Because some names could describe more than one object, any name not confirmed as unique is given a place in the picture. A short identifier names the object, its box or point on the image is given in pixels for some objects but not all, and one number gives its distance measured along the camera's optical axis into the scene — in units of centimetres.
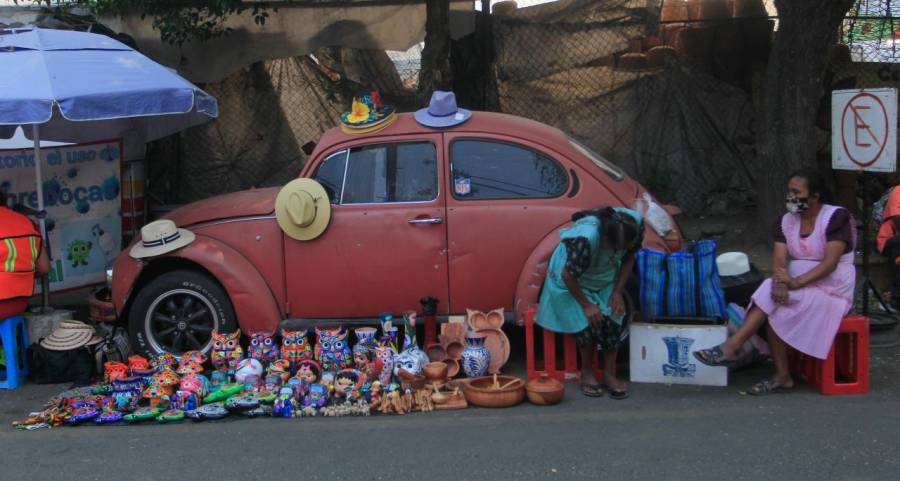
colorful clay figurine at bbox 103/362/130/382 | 638
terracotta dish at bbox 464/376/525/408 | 594
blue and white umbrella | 608
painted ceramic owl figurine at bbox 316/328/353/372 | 649
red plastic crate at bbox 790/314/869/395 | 598
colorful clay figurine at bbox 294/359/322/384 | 634
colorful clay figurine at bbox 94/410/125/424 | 586
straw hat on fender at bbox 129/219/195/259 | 671
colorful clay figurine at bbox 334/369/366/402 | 614
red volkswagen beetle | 656
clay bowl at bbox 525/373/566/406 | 594
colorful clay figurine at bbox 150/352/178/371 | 639
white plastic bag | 662
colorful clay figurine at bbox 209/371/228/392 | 633
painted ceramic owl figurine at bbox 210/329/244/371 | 645
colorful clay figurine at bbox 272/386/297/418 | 596
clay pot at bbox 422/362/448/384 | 616
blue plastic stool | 659
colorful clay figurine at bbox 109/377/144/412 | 602
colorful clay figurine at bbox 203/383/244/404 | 611
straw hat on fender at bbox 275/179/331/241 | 653
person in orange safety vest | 652
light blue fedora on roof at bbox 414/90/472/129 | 673
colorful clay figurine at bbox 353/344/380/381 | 644
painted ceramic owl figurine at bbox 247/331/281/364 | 649
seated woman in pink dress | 590
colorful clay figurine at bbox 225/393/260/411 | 593
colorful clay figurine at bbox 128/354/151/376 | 641
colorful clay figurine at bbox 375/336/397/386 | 632
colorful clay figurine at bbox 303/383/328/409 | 605
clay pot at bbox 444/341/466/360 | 653
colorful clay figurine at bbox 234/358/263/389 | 626
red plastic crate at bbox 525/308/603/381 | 636
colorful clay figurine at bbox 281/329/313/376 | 652
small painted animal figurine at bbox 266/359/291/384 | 636
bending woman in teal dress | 584
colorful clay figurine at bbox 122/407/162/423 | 584
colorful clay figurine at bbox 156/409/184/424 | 586
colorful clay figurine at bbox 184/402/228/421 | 588
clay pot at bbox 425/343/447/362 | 657
